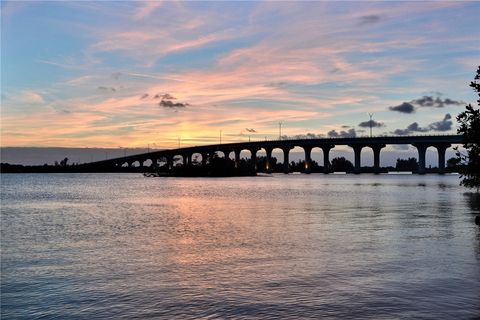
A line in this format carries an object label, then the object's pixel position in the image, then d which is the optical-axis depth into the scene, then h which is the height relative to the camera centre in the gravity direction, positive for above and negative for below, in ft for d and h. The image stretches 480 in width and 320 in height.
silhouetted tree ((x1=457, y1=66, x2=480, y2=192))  110.42 +6.28
